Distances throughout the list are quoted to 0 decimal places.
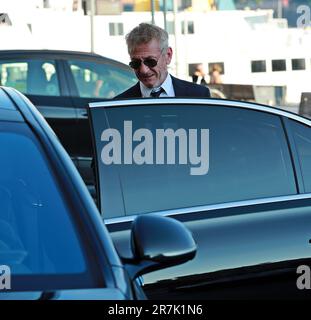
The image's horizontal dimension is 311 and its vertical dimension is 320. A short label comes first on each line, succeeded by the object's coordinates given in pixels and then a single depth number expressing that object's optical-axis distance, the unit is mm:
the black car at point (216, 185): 7943
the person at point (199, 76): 51125
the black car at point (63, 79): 21339
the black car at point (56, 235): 5453
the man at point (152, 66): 9970
